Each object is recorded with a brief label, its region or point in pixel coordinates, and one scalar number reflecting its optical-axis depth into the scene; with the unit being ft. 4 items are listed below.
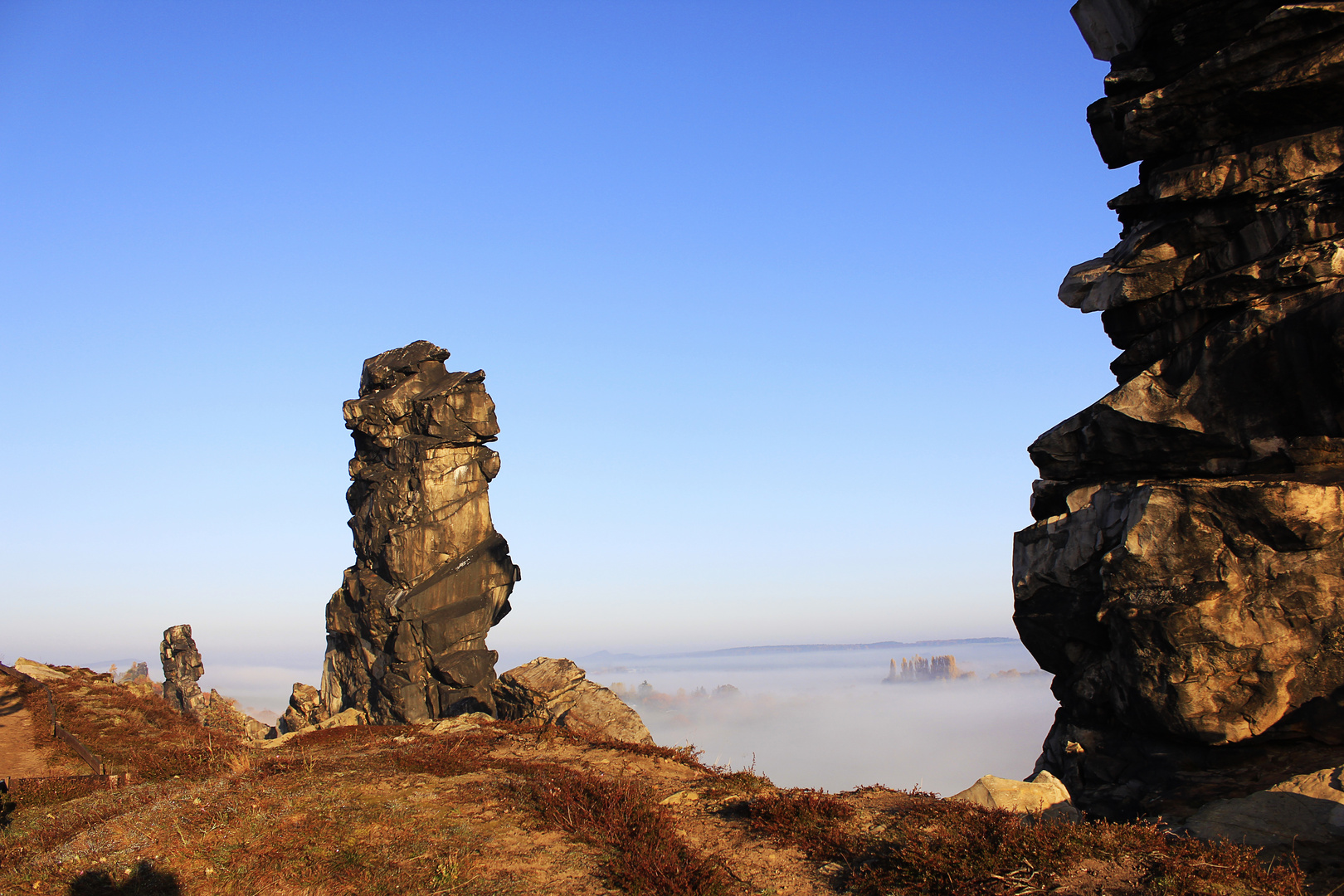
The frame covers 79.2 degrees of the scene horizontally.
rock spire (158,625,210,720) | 213.87
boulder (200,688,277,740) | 140.58
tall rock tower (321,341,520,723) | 169.07
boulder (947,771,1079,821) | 51.16
